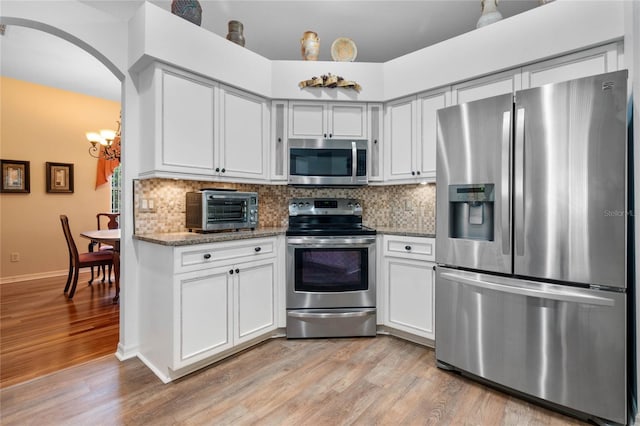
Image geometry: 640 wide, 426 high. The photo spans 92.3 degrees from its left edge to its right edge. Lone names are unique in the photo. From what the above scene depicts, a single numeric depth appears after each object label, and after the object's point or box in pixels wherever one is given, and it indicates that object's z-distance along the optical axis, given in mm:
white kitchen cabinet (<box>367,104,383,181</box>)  3033
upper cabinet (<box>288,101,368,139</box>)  2982
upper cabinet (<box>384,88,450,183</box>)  2748
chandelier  4125
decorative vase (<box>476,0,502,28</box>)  2463
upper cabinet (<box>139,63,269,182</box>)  2250
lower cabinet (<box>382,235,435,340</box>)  2475
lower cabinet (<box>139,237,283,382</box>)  2037
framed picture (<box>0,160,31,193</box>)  4551
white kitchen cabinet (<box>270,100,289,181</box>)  2973
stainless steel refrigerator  1562
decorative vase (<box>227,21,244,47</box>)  2742
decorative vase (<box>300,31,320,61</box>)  2938
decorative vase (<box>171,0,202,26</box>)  2389
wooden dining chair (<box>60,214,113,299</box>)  3846
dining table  3510
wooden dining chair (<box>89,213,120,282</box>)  4785
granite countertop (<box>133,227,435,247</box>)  2037
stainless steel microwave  2932
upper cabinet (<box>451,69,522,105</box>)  2344
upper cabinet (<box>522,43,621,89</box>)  1995
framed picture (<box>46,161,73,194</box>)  4910
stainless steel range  2670
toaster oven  2393
